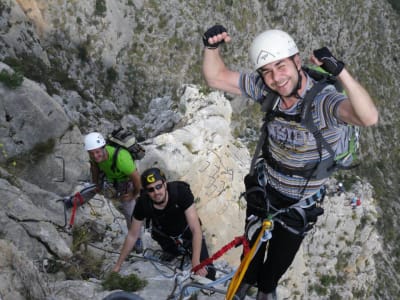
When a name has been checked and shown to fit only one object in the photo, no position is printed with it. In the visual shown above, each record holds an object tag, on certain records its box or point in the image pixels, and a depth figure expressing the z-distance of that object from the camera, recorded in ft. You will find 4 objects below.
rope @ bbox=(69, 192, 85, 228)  29.69
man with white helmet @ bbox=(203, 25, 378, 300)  12.92
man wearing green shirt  29.43
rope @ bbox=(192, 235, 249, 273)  18.38
